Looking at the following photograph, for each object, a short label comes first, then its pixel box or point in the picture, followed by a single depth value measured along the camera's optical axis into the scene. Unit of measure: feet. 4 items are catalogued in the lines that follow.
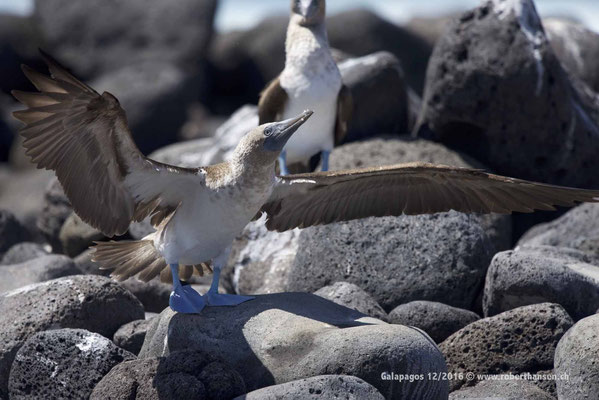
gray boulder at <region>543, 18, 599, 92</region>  78.43
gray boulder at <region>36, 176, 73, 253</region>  60.34
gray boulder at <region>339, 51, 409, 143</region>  61.57
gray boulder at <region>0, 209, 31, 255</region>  60.18
